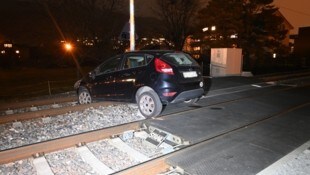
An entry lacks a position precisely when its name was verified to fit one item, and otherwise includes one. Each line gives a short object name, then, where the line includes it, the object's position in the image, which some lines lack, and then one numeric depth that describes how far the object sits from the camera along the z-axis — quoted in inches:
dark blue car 277.0
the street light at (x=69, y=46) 703.1
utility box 715.3
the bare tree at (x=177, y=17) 1390.3
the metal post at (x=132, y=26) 444.3
